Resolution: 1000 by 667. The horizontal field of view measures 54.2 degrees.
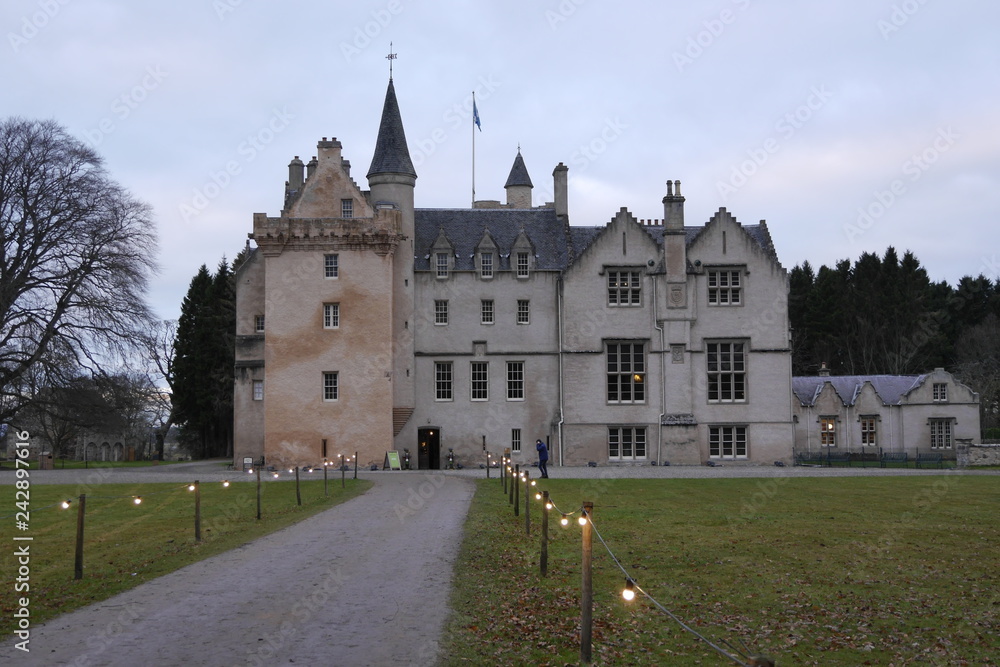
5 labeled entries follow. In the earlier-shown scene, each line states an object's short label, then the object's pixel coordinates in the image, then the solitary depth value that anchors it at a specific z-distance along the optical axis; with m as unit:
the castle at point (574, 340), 51.00
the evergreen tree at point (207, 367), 71.12
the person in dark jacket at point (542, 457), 39.22
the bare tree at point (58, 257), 46.75
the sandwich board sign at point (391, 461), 48.50
